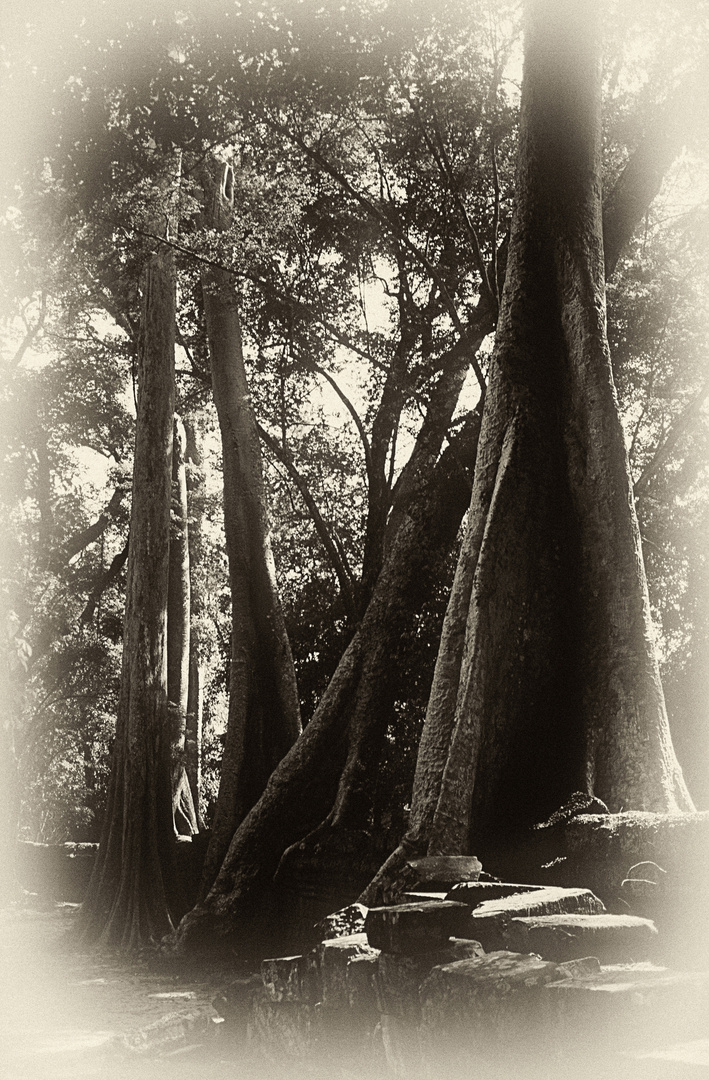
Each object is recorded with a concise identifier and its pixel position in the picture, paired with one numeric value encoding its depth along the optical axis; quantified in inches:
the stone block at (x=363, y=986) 155.4
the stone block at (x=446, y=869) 177.2
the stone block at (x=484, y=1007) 118.6
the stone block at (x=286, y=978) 177.5
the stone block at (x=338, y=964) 161.9
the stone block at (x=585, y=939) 137.6
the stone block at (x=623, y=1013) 115.6
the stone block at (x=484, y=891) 160.9
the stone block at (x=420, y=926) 148.9
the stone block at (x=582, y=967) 124.5
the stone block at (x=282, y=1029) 170.6
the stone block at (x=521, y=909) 146.3
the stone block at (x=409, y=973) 142.2
